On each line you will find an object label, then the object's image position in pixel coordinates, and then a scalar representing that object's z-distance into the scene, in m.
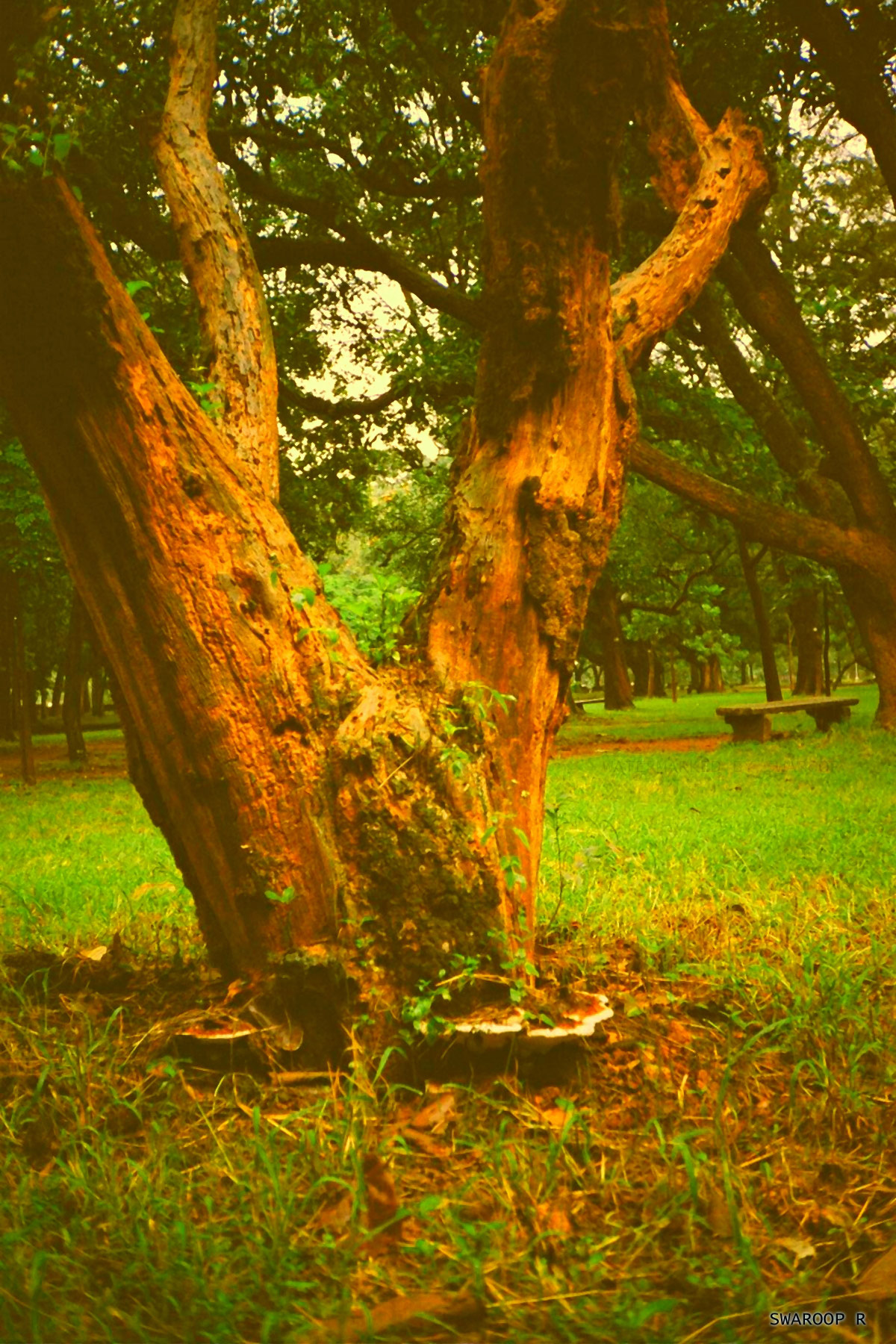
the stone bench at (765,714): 13.59
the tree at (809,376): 11.19
